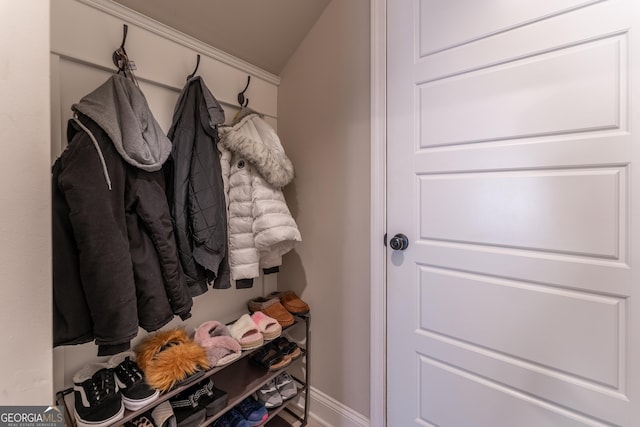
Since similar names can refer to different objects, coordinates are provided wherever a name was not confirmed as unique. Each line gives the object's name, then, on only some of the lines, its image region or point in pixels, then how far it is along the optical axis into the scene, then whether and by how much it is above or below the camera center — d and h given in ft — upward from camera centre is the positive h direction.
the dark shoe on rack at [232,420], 4.11 -3.10
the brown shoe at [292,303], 5.01 -1.66
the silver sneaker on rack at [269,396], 4.54 -3.03
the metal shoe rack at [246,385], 3.14 -2.58
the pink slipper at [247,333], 4.07 -1.81
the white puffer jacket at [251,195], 4.13 +0.26
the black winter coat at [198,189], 3.57 +0.30
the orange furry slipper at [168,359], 3.23 -1.79
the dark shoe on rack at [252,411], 4.21 -3.07
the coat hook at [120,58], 3.44 +1.91
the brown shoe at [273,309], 4.75 -1.69
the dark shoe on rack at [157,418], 3.25 -2.42
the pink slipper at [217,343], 3.74 -1.82
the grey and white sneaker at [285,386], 4.75 -3.02
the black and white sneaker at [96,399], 2.75 -1.92
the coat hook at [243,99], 4.84 +1.99
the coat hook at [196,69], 4.22 +2.18
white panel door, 2.59 -0.01
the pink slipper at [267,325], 4.32 -1.79
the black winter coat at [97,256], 2.60 -0.43
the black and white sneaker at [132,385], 3.00 -1.92
